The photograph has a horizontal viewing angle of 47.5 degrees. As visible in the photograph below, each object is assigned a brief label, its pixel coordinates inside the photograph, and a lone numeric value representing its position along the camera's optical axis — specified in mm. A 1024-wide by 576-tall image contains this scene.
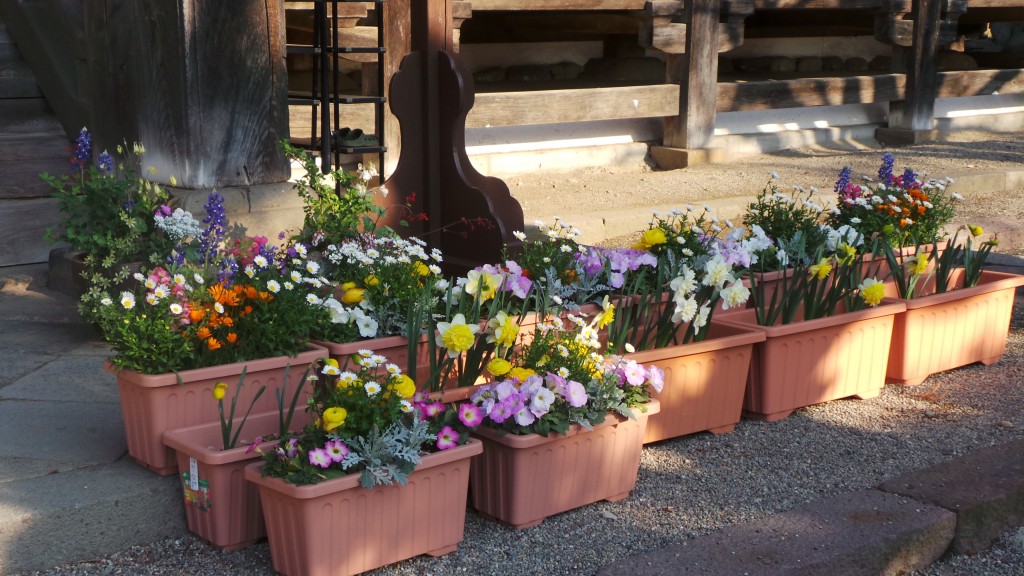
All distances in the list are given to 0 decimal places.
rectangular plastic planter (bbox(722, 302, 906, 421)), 3570
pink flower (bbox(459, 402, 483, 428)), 2699
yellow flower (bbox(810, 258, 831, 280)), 3674
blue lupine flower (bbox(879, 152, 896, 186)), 5004
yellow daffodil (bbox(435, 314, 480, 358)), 2836
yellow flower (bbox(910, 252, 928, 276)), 3918
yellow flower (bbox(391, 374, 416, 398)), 2576
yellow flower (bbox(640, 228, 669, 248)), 3789
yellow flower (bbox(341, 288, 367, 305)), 3270
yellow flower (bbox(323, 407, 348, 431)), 2441
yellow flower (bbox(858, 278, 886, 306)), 3729
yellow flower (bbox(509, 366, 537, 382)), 2857
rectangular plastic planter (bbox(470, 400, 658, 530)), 2803
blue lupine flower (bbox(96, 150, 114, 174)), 3740
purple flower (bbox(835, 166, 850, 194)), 4898
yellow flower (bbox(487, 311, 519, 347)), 2918
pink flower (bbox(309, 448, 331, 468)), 2453
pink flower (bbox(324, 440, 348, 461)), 2471
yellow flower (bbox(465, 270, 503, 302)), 3277
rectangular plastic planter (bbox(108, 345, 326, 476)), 2822
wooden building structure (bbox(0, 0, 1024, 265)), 4195
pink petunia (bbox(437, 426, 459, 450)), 2656
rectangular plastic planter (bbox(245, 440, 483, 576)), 2453
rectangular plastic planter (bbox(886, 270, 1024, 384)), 3969
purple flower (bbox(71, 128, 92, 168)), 3830
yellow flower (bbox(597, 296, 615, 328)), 3074
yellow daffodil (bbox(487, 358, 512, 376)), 2773
